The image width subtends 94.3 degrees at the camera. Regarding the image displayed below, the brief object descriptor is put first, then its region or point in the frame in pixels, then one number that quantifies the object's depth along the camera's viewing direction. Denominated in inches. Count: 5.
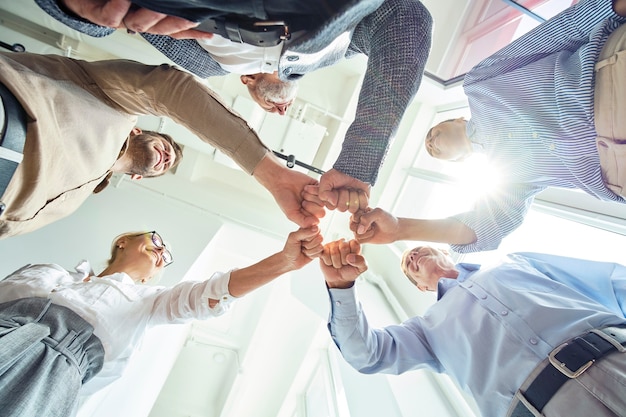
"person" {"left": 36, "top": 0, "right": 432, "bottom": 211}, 19.8
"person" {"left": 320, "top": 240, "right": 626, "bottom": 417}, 27.1
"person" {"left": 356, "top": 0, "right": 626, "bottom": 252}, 26.6
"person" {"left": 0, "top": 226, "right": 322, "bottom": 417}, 30.6
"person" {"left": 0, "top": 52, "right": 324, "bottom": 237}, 28.4
